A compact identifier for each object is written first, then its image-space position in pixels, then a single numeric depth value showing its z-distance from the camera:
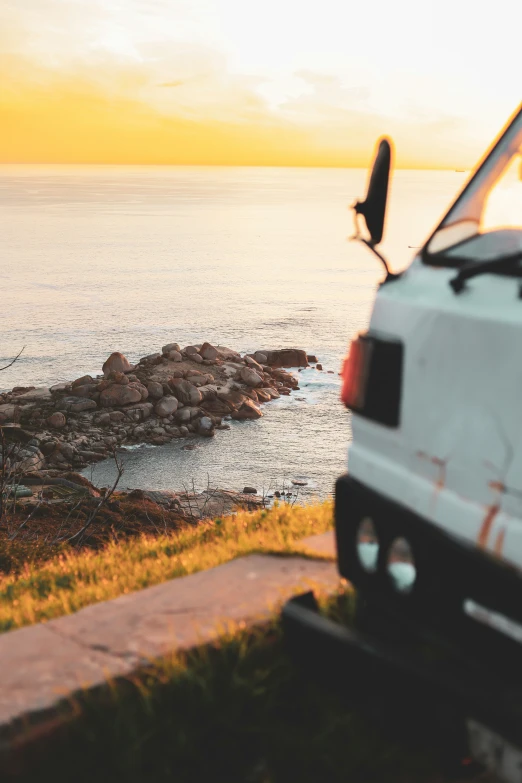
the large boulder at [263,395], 28.90
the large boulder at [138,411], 25.20
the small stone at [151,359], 29.98
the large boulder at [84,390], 26.72
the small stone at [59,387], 27.54
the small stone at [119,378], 26.91
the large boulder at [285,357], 33.38
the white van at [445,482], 2.27
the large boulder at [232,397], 27.36
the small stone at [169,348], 30.79
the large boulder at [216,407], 26.98
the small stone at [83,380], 27.62
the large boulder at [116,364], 28.83
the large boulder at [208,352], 31.01
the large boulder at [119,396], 25.95
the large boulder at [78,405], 25.67
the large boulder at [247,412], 26.80
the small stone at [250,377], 29.30
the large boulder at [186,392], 26.55
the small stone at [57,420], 24.50
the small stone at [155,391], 26.39
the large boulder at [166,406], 25.62
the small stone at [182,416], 25.45
